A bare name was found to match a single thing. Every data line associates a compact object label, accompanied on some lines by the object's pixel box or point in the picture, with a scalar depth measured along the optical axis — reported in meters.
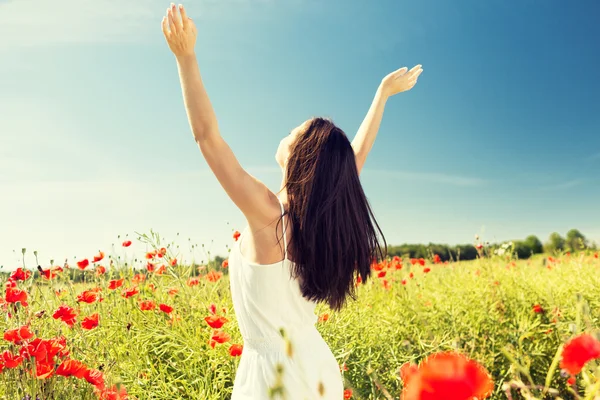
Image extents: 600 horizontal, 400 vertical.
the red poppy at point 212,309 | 3.09
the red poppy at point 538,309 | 4.10
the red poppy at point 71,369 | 1.93
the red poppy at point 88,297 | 2.79
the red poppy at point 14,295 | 2.32
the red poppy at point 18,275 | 2.78
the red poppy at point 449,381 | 0.66
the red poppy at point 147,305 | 3.02
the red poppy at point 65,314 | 2.40
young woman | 1.64
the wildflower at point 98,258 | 3.63
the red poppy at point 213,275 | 3.84
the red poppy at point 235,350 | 2.46
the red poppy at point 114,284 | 3.18
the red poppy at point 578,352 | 0.77
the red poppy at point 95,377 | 1.96
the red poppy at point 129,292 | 3.00
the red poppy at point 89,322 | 2.53
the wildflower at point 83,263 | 3.44
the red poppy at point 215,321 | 2.40
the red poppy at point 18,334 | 2.06
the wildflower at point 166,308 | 2.87
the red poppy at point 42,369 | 1.90
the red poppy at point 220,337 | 2.34
